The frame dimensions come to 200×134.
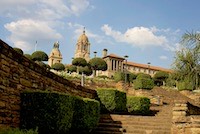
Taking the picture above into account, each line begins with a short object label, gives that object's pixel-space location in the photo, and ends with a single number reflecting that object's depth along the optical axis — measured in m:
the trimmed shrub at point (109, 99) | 17.44
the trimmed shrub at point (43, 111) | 8.54
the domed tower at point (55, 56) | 97.55
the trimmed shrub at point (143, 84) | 29.41
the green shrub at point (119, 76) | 36.03
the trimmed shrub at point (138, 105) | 18.30
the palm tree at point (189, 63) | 19.52
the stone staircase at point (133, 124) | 12.77
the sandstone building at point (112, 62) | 80.94
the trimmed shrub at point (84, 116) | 11.07
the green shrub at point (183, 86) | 34.60
